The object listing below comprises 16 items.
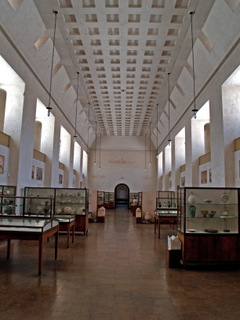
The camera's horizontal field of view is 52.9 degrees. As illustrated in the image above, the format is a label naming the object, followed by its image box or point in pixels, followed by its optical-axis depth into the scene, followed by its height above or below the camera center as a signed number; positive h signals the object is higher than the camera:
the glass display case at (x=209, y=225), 5.94 -0.82
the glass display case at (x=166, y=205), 10.31 -0.73
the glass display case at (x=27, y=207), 8.52 -0.62
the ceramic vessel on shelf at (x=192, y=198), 6.35 -0.14
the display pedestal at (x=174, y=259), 5.92 -1.61
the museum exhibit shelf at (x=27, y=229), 5.22 -0.87
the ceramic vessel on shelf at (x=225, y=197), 6.40 -0.08
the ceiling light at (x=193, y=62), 8.78 +5.99
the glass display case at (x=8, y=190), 9.17 -0.02
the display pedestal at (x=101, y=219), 14.92 -1.70
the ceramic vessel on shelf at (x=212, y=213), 6.40 -0.51
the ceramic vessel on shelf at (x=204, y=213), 6.39 -0.51
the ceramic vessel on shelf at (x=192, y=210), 6.35 -0.44
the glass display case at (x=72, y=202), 10.15 -0.47
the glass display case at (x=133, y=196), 28.31 -0.46
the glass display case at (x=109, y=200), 26.88 -1.00
